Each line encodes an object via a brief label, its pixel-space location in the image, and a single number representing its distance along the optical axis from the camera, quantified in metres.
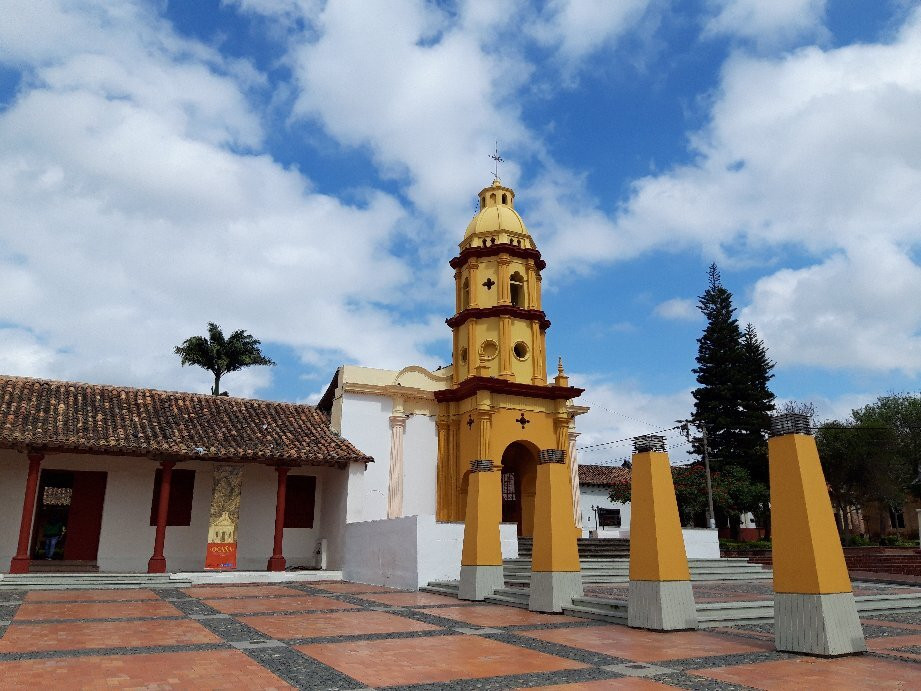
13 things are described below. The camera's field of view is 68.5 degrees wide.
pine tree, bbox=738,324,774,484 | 32.66
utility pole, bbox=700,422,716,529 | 24.98
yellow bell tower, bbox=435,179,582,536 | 20.47
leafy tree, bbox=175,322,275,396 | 32.25
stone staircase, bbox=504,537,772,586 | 15.38
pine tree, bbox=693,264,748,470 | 33.53
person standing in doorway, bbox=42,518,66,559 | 18.56
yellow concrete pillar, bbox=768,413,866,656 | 7.07
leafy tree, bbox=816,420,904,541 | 32.34
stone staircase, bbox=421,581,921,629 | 9.26
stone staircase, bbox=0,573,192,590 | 13.98
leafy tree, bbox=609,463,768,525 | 28.69
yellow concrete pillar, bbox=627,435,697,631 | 8.68
